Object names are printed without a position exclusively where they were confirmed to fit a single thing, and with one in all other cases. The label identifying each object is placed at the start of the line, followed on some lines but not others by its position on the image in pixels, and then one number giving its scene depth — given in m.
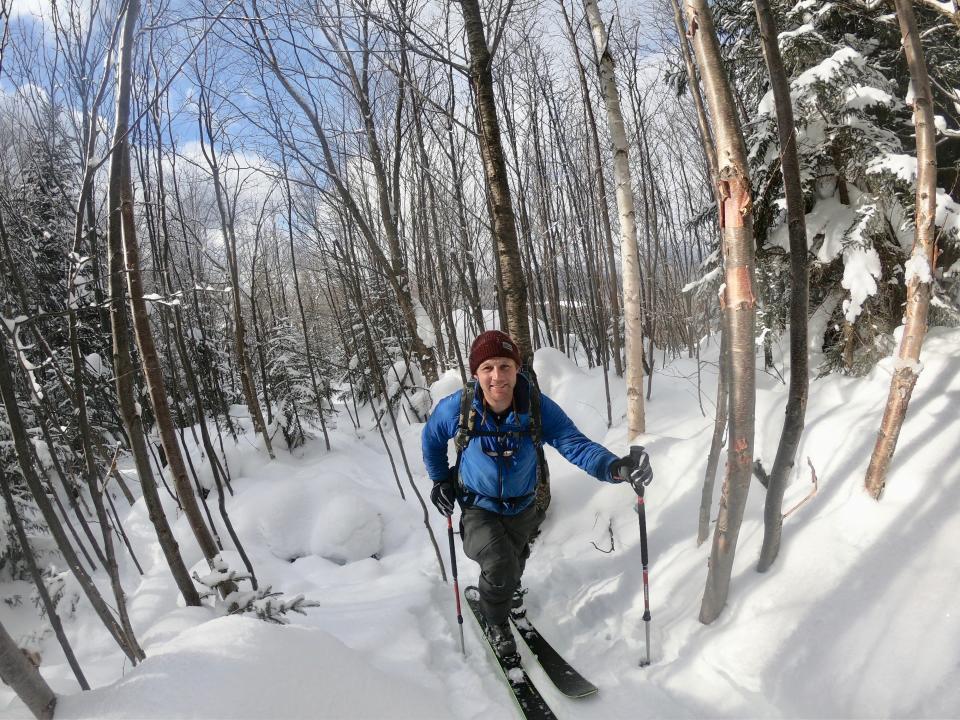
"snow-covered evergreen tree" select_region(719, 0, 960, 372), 4.36
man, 3.13
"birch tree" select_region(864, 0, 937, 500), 2.79
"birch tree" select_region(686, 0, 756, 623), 2.58
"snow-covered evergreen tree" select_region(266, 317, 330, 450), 11.65
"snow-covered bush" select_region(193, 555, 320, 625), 3.05
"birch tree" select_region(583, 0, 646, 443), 5.55
